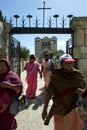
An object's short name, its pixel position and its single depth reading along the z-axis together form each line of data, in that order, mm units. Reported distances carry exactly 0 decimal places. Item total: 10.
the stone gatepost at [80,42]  4287
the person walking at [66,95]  1671
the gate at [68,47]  4553
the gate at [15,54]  4456
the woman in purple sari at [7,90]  1736
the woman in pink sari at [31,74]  3919
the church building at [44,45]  38342
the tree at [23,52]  20262
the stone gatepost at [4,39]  3761
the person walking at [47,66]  4238
